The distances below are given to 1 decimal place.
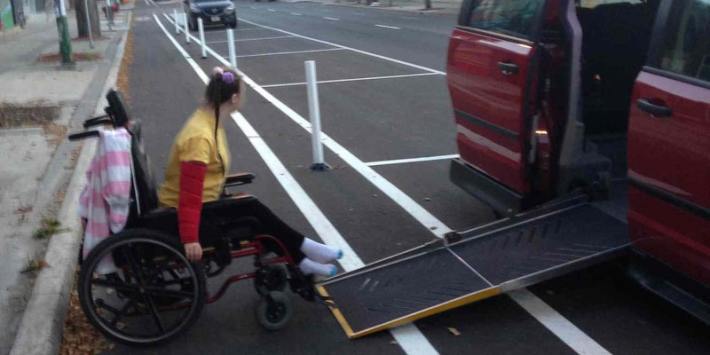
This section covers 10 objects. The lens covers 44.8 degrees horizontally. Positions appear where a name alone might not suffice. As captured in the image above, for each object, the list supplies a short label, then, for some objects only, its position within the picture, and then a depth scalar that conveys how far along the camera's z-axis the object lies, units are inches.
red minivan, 163.0
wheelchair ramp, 183.6
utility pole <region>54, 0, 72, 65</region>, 724.0
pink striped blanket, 172.7
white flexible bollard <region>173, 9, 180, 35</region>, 1261.1
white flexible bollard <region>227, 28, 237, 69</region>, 612.8
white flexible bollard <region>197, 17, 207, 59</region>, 830.5
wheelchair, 175.3
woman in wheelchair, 171.6
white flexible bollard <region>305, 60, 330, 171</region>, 336.5
